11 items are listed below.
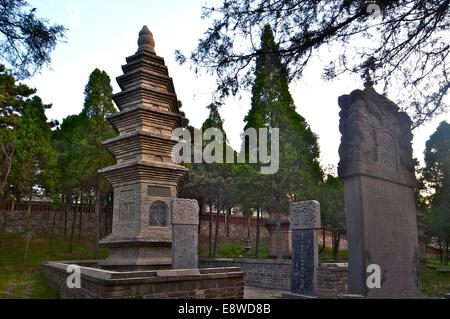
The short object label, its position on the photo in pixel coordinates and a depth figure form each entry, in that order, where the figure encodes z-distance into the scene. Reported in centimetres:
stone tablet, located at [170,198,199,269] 1012
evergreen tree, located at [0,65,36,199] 1719
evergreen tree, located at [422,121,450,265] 2388
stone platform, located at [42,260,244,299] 641
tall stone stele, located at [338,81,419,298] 532
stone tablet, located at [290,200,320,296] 870
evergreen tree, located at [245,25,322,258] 1978
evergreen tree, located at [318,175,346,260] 2473
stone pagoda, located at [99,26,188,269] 1306
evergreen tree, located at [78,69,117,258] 2059
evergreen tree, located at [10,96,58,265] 1792
